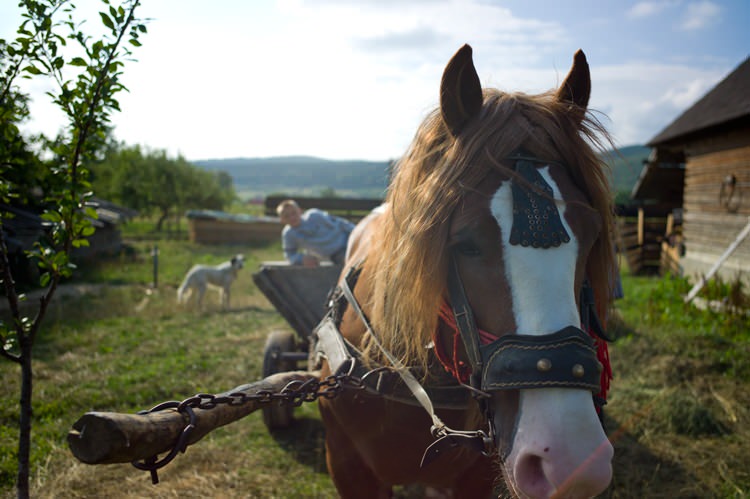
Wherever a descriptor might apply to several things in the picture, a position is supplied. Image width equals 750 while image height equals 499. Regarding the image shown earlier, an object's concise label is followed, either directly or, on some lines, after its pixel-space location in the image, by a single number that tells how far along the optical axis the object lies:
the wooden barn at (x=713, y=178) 8.79
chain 1.27
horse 1.13
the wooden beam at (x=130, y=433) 1.06
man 4.70
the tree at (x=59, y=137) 1.90
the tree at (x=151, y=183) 31.58
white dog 9.02
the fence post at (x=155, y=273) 10.93
